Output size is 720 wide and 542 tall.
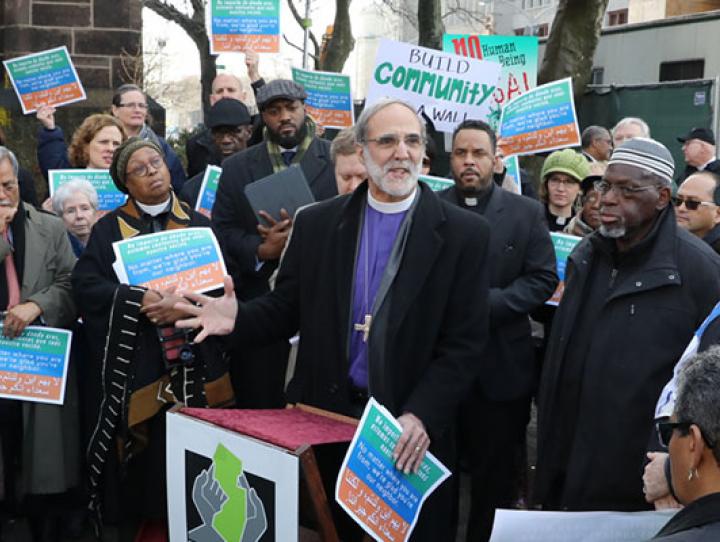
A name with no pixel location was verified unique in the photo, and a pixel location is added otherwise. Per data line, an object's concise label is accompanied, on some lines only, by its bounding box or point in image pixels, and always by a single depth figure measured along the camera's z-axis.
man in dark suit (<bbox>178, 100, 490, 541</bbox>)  3.78
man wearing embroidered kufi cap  3.89
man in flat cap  5.55
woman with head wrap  4.96
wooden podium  3.30
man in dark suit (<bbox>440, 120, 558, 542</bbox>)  5.15
